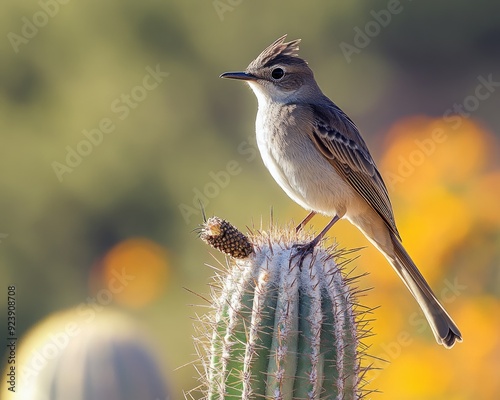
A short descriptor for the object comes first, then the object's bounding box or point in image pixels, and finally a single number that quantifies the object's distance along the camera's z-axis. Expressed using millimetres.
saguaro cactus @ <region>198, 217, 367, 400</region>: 7215
